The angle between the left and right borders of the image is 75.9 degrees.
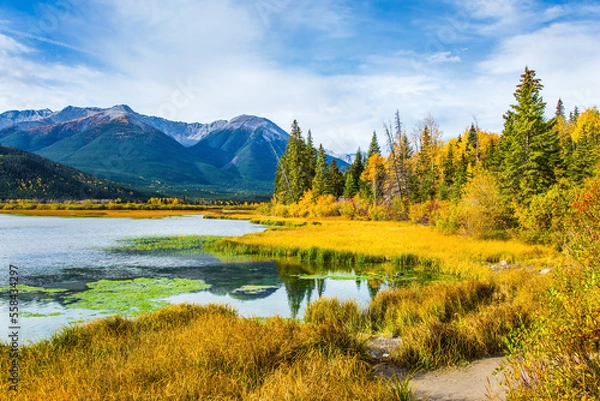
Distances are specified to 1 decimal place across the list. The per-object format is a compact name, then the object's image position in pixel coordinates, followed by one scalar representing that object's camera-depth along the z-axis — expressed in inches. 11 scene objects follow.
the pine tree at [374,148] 3351.4
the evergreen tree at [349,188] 2965.8
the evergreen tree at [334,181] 3075.1
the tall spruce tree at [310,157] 3352.1
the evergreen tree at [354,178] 2972.4
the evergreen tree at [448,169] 2416.8
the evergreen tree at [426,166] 2363.4
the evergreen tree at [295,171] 3223.4
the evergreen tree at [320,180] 2955.2
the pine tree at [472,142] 2872.5
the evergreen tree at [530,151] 1290.6
